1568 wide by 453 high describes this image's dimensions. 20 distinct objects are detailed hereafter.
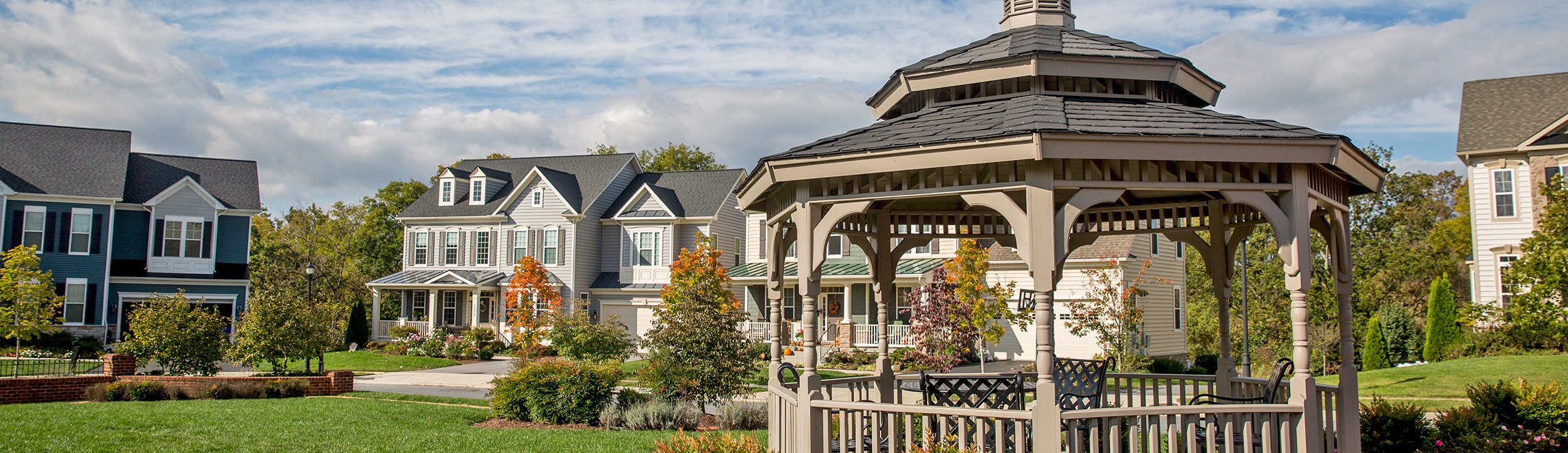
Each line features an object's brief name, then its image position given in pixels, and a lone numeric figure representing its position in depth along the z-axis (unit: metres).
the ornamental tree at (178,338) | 17.39
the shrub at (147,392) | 15.80
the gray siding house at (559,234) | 34.25
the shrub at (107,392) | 15.71
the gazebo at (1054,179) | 6.40
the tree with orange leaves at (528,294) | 30.06
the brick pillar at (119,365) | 17.14
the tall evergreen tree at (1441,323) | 23.62
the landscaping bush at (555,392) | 13.19
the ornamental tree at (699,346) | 14.49
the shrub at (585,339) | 24.22
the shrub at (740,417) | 13.30
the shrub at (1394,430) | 8.49
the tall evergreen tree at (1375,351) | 24.56
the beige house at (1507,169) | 23.42
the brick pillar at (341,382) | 17.73
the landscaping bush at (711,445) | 7.53
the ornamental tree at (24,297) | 22.39
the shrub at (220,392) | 16.23
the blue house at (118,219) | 28.94
